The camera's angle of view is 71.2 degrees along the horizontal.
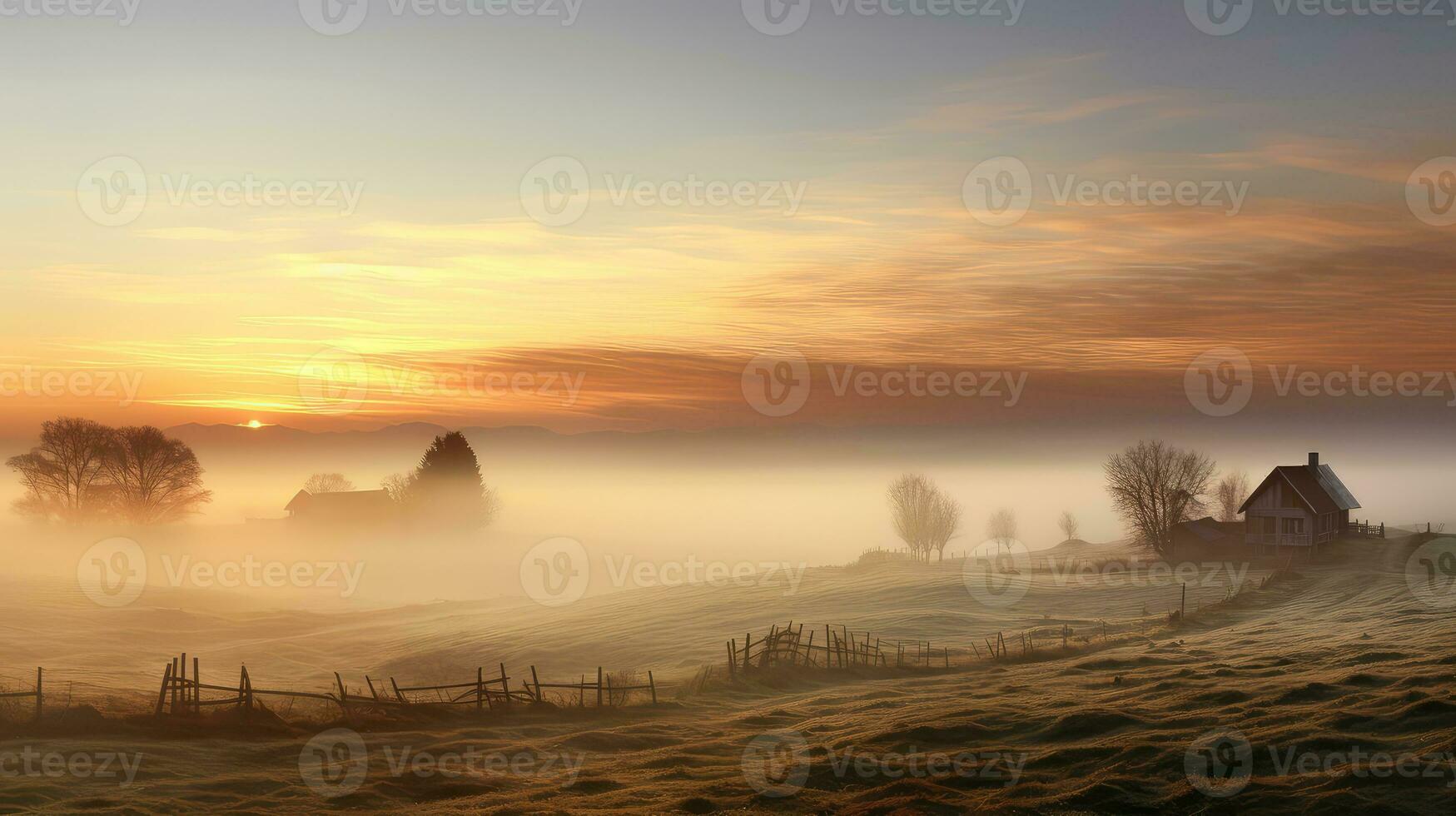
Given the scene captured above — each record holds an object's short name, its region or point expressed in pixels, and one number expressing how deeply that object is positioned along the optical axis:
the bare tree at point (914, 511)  128.50
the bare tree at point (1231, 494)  136.12
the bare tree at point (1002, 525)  193.12
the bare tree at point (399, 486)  111.56
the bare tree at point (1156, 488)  86.75
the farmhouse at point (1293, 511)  75.19
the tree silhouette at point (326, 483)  143.00
